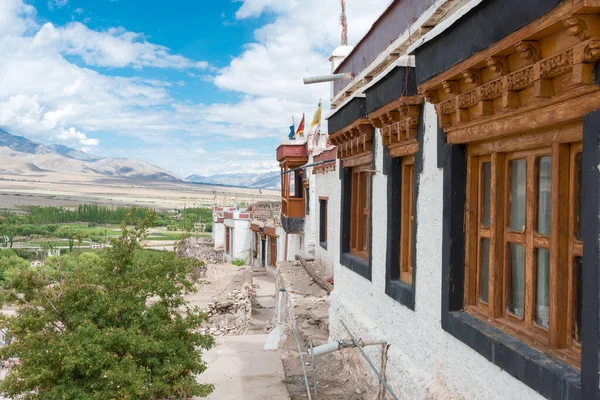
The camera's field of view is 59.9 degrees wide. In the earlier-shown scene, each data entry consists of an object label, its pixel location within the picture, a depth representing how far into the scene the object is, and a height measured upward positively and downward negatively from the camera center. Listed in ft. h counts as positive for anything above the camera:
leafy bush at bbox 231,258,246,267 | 116.18 -15.51
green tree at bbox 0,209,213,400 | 19.45 -5.54
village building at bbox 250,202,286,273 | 89.71 -7.95
